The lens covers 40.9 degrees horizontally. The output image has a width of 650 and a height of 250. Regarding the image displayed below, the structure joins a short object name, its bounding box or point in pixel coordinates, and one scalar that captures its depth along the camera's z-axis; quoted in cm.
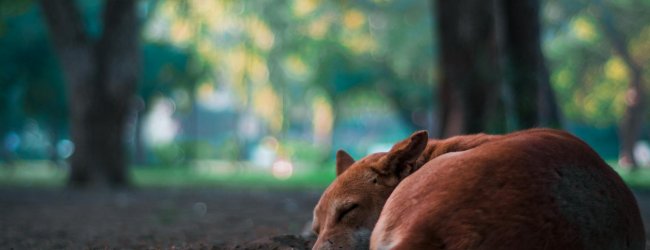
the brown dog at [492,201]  346
